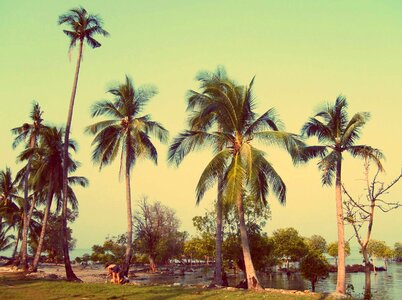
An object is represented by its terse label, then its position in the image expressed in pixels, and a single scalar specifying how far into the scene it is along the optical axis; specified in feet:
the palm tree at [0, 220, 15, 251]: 182.20
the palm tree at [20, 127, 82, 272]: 108.06
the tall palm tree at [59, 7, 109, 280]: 95.81
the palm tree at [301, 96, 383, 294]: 74.38
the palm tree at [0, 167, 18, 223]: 154.20
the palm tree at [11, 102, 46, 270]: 119.24
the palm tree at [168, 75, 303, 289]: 65.41
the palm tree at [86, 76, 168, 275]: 90.48
